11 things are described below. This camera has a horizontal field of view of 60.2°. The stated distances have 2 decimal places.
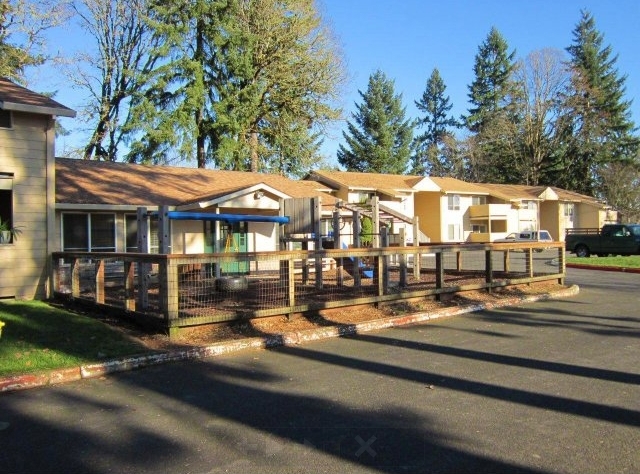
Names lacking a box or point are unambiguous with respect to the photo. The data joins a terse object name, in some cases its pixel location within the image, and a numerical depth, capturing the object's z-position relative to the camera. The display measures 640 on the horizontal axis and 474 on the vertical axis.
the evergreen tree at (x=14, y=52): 27.53
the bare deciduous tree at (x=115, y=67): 35.44
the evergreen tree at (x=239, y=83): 34.59
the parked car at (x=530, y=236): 40.83
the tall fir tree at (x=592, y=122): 60.66
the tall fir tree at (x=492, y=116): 64.16
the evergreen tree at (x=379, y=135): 63.16
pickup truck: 29.36
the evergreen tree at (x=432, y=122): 77.96
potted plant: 12.51
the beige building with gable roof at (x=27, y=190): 12.63
